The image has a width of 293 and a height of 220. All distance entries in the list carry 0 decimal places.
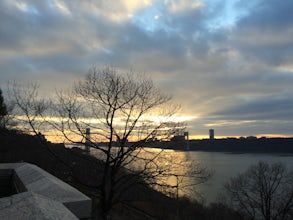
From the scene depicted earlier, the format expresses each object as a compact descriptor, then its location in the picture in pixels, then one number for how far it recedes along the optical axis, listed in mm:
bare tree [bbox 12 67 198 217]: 7891
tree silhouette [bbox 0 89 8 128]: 20003
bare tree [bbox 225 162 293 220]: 25794
